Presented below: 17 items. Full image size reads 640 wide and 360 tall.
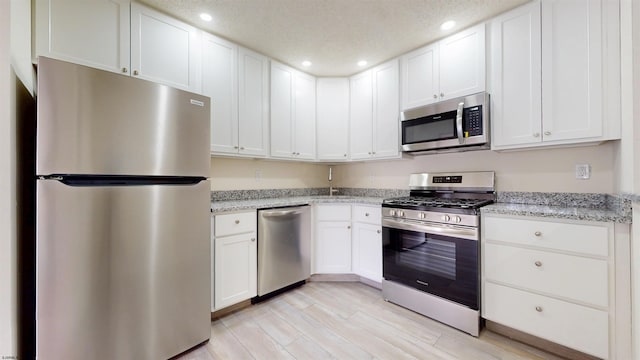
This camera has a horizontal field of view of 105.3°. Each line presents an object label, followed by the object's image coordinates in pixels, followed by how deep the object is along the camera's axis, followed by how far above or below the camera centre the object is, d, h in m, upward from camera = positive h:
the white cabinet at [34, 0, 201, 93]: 1.51 +1.01
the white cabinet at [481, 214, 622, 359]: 1.46 -0.66
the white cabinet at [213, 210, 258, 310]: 2.02 -0.68
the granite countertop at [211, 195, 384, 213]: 2.13 -0.23
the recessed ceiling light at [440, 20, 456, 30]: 2.11 +1.36
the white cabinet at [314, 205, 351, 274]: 2.77 -0.68
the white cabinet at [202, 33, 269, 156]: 2.26 +0.84
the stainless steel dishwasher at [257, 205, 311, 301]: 2.30 -0.68
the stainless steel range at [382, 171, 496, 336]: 1.86 -0.59
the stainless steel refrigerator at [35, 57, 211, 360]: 1.20 -0.20
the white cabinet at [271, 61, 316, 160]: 2.77 +0.81
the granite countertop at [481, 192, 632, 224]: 1.47 -0.21
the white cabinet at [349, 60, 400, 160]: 2.71 +0.79
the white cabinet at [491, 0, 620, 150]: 1.60 +0.77
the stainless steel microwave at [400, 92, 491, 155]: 2.07 +0.50
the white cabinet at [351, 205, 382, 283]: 2.55 -0.67
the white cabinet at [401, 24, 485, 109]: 2.12 +1.05
